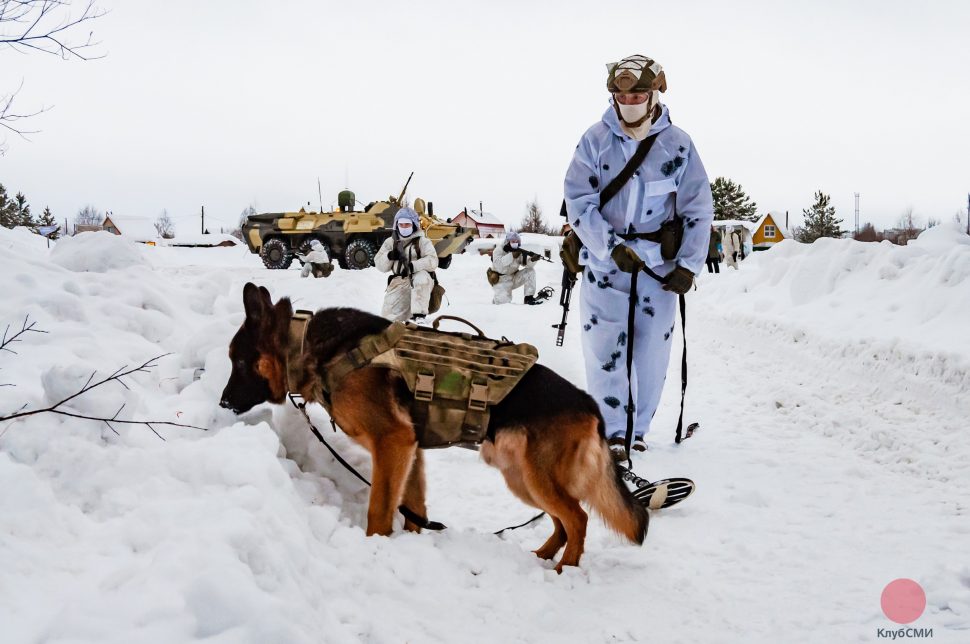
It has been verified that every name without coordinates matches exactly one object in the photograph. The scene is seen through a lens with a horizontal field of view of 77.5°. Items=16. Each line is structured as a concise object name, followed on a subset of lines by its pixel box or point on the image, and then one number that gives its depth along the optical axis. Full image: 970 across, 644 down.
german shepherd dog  2.83
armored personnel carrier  23.19
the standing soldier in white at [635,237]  4.31
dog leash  3.01
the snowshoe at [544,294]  16.70
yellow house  58.12
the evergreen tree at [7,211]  50.31
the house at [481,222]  65.19
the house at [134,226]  57.69
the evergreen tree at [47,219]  62.94
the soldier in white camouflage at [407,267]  10.15
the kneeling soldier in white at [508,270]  16.23
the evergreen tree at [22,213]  55.75
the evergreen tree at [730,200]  61.00
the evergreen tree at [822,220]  52.88
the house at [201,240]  39.91
